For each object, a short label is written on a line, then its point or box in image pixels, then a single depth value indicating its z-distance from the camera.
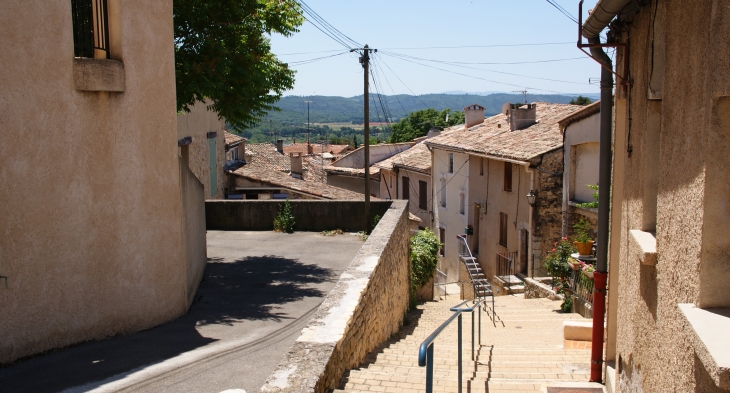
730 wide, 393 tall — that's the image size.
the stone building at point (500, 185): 19.86
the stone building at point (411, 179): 32.03
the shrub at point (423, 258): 15.58
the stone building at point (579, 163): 17.33
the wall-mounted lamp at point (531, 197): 19.66
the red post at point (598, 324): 6.18
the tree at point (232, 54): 10.41
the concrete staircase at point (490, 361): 5.65
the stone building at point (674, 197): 2.67
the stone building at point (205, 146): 16.67
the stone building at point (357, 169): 37.06
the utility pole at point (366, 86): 18.01
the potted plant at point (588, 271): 11.14
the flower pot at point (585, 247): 12.37
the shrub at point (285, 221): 15.22
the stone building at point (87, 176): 6.47
